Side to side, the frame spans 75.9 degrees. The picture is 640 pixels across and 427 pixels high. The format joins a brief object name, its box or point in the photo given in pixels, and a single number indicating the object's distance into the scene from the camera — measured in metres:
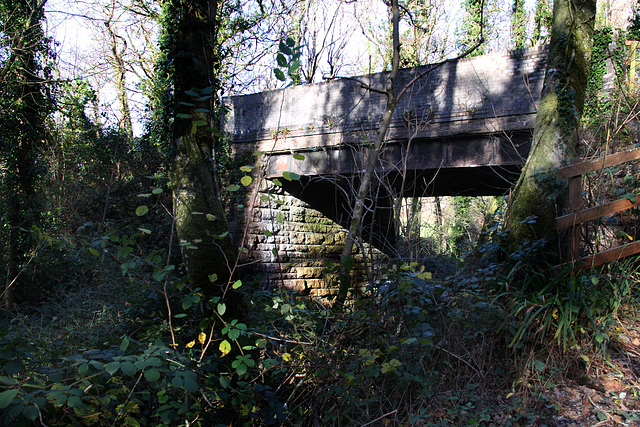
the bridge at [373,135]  7.38
